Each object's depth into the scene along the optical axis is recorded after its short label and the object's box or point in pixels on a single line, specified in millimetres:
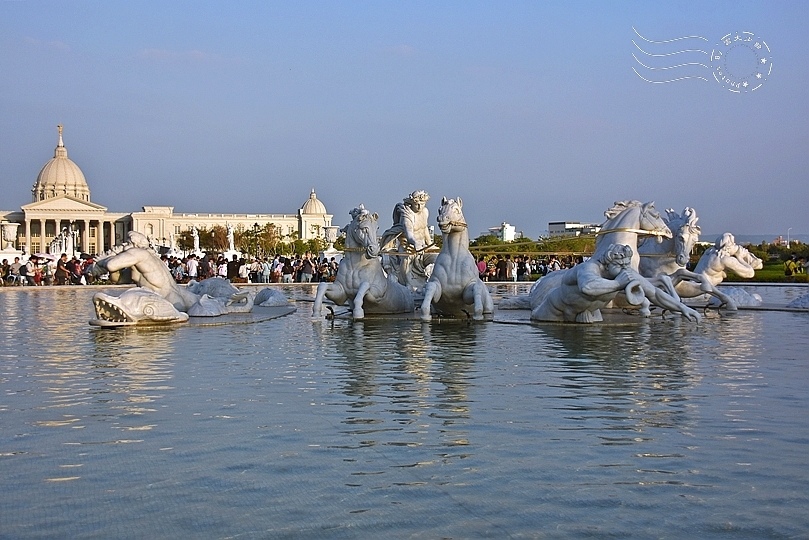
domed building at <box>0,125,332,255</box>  135500
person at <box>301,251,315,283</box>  33156
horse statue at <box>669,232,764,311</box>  13766
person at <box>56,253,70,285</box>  31656
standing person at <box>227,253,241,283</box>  34994
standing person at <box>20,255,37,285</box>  31375
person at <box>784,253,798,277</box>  27297
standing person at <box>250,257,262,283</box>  35412
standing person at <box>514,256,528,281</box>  34119
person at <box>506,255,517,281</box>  32656
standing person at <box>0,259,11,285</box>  33806
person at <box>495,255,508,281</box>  32703
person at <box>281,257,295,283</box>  36750
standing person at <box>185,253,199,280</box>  31256
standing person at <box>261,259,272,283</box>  33844
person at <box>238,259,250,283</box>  34012
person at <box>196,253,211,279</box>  28602
